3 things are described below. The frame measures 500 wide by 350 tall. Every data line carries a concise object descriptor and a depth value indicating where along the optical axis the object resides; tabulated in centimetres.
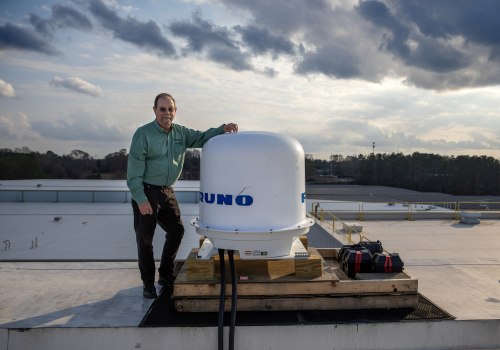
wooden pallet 401
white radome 380
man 422
